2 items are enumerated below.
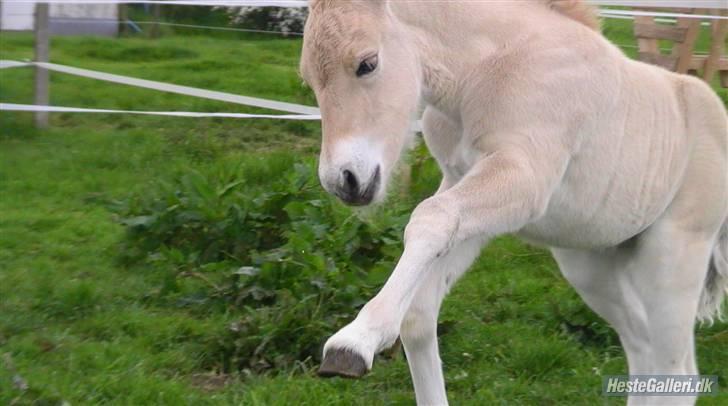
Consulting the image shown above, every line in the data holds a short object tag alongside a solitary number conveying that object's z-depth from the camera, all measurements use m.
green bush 4.86
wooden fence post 8.90
